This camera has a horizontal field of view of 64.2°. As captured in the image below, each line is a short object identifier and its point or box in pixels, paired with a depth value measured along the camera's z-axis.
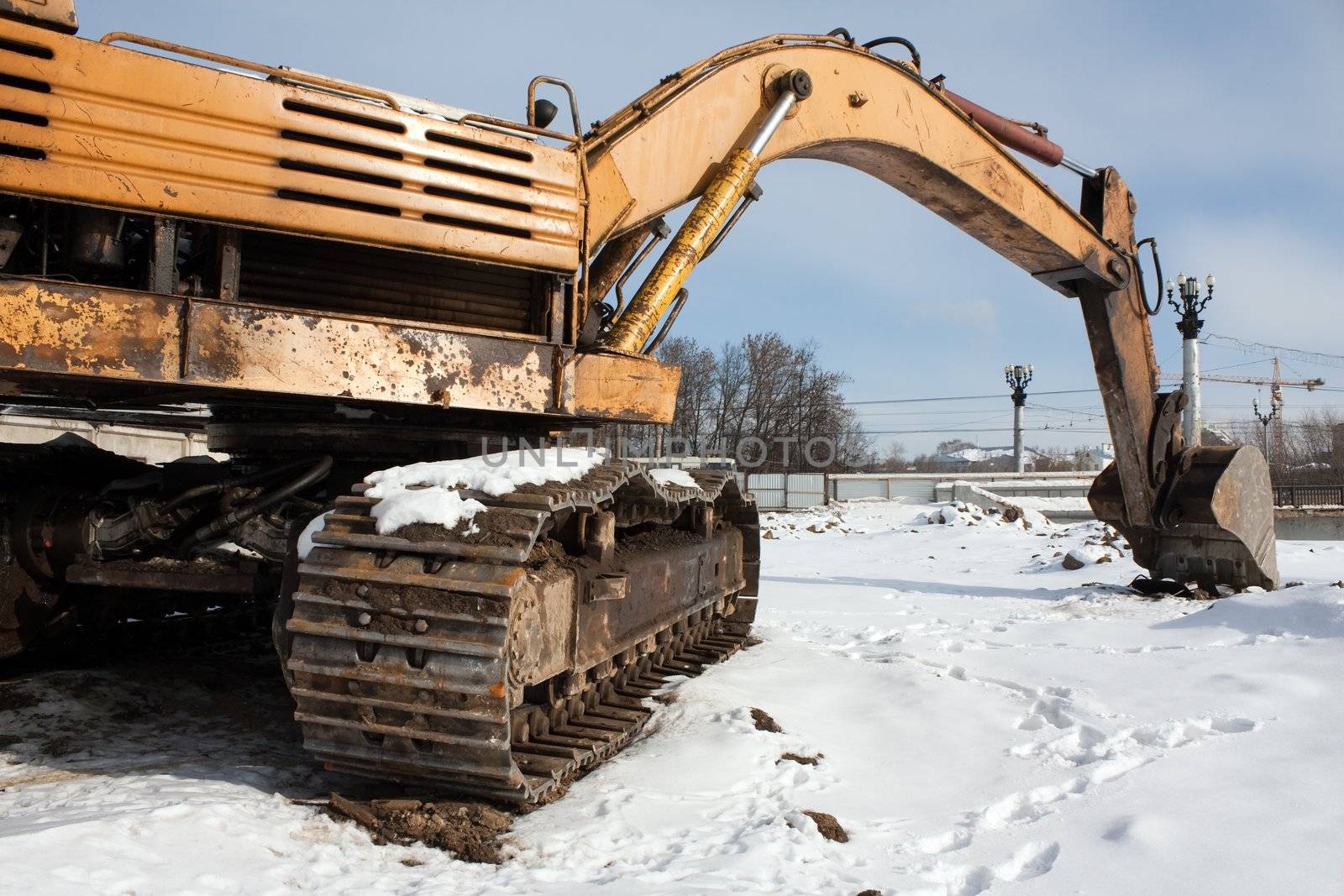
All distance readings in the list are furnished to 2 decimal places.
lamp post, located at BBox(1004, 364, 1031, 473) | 45.97
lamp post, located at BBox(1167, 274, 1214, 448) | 29.61
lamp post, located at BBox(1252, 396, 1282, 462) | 53.78
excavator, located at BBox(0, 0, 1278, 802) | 3.21
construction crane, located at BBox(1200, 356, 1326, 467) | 92.28
